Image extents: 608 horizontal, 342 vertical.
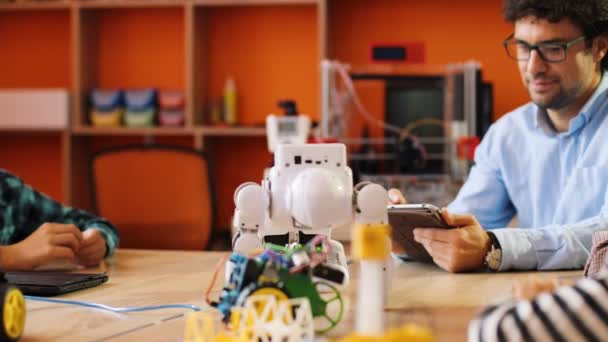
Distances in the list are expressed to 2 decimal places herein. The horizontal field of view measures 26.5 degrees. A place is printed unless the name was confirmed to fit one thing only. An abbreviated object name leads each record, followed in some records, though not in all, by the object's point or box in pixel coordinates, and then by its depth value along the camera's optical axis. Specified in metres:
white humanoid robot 2.05
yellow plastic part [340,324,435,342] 1.28
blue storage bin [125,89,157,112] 4.67
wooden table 1.81
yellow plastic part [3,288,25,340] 1.99
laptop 2.39
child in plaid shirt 2.65
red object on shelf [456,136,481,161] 3.73
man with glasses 2.96
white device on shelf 3.56
